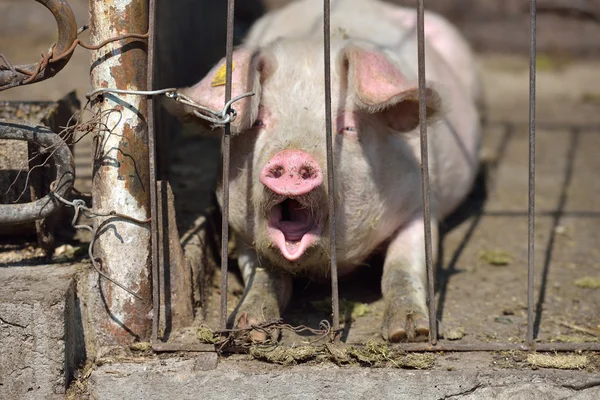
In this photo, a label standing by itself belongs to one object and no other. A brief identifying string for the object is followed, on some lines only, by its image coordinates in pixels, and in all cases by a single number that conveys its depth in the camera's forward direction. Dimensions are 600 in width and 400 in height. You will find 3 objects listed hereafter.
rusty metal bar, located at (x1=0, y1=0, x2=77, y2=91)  5.07
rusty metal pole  5.41
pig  5.94
